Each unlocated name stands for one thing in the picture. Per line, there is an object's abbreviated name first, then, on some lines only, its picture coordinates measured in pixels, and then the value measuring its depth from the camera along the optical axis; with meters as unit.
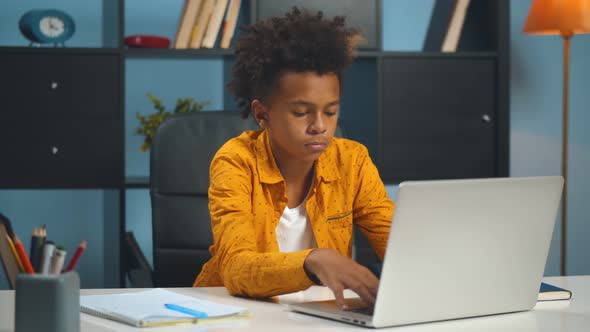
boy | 2.89
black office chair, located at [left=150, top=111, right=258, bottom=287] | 3.23
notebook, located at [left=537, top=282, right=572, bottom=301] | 2.50
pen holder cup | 1.80
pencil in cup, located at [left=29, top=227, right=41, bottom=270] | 1.83
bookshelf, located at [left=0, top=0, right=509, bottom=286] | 4.13
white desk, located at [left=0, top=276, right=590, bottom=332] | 2.10
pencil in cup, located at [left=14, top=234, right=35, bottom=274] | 1.84
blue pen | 2.12
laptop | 1.99
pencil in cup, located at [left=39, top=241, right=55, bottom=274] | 1.82
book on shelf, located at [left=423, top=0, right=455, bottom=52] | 4.38
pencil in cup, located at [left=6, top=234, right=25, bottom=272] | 1.85
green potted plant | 4.13
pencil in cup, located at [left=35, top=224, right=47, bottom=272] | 1.83
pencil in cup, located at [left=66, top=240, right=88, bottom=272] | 1.81
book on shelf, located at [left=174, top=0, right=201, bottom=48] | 4.05
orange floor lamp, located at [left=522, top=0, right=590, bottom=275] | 4.02
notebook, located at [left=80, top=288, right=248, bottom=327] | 2.09
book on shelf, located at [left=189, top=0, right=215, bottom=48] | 4.05
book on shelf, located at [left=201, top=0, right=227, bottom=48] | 4.05
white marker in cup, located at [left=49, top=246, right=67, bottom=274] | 1.82
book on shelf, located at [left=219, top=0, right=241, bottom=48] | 4.08
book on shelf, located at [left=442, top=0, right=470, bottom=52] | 4.16
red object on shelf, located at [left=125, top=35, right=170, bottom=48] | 4.07
